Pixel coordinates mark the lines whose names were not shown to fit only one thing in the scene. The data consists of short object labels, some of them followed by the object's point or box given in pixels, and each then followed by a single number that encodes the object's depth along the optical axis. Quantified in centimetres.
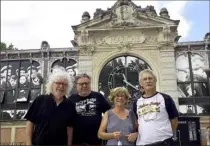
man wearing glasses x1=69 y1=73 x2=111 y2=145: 331
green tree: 2015
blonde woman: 294
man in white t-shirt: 280
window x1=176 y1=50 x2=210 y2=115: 1114
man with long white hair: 291
